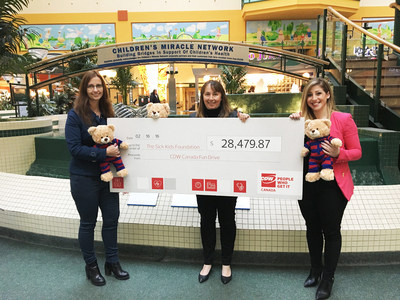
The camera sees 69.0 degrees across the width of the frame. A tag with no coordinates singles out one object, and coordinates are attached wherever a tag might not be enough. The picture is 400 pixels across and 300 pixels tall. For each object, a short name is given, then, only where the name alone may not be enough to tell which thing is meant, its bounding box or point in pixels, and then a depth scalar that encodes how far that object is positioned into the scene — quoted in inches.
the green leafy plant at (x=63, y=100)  386.9
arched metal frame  178.4
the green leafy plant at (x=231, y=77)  322.0
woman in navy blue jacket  72.7
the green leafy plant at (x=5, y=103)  522.5
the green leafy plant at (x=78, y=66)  412.3
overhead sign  175.6
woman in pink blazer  67.2
